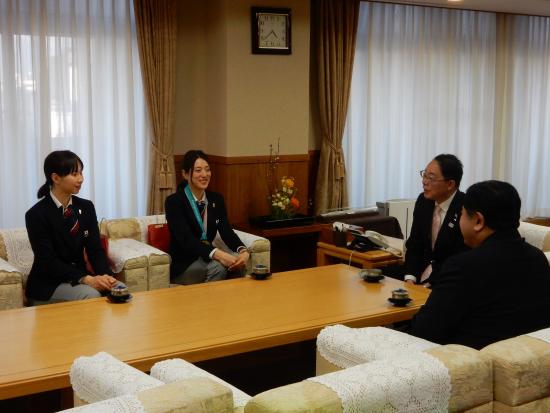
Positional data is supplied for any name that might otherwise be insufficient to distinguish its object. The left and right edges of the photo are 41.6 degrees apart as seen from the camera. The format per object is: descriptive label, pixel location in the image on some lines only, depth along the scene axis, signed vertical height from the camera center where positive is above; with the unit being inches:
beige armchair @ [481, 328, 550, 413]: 80.2 -27.2
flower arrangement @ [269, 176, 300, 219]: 237.9 -23.3
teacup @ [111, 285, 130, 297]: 135.9 -30.1
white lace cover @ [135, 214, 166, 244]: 198.5 -25.0
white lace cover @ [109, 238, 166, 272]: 176.7 -29.9
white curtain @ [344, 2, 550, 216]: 281.7 +12.7
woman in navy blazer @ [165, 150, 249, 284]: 183.0 -25.8
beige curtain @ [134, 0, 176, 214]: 229.0 +16.2
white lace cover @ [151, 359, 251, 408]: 77.8 -26.3
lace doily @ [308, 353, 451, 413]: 70.2 -25.3
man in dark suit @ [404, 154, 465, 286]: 158.4 -20.7
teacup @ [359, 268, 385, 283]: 154.5 -30.9
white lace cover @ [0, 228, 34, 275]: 175.6 -28.9
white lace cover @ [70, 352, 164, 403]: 72.6 -25.5
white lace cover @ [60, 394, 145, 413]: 61.3 -23.5
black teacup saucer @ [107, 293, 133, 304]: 135.8 -31.4
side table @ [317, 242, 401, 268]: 180.4 -31.7
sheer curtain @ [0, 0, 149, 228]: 214.8 +9.2
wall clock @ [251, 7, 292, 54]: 235.9 +32.9
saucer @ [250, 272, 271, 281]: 157.0 -31.4
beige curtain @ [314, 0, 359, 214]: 260.1 +16.2
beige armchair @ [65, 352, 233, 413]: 62.9 -24.5
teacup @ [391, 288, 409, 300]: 137.2 -31.0
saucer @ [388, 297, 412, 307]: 136.7 -32.1
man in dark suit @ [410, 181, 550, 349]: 100.2 -21.3
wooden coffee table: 106.9 -32.8
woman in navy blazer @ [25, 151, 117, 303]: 156.3 -24.0
